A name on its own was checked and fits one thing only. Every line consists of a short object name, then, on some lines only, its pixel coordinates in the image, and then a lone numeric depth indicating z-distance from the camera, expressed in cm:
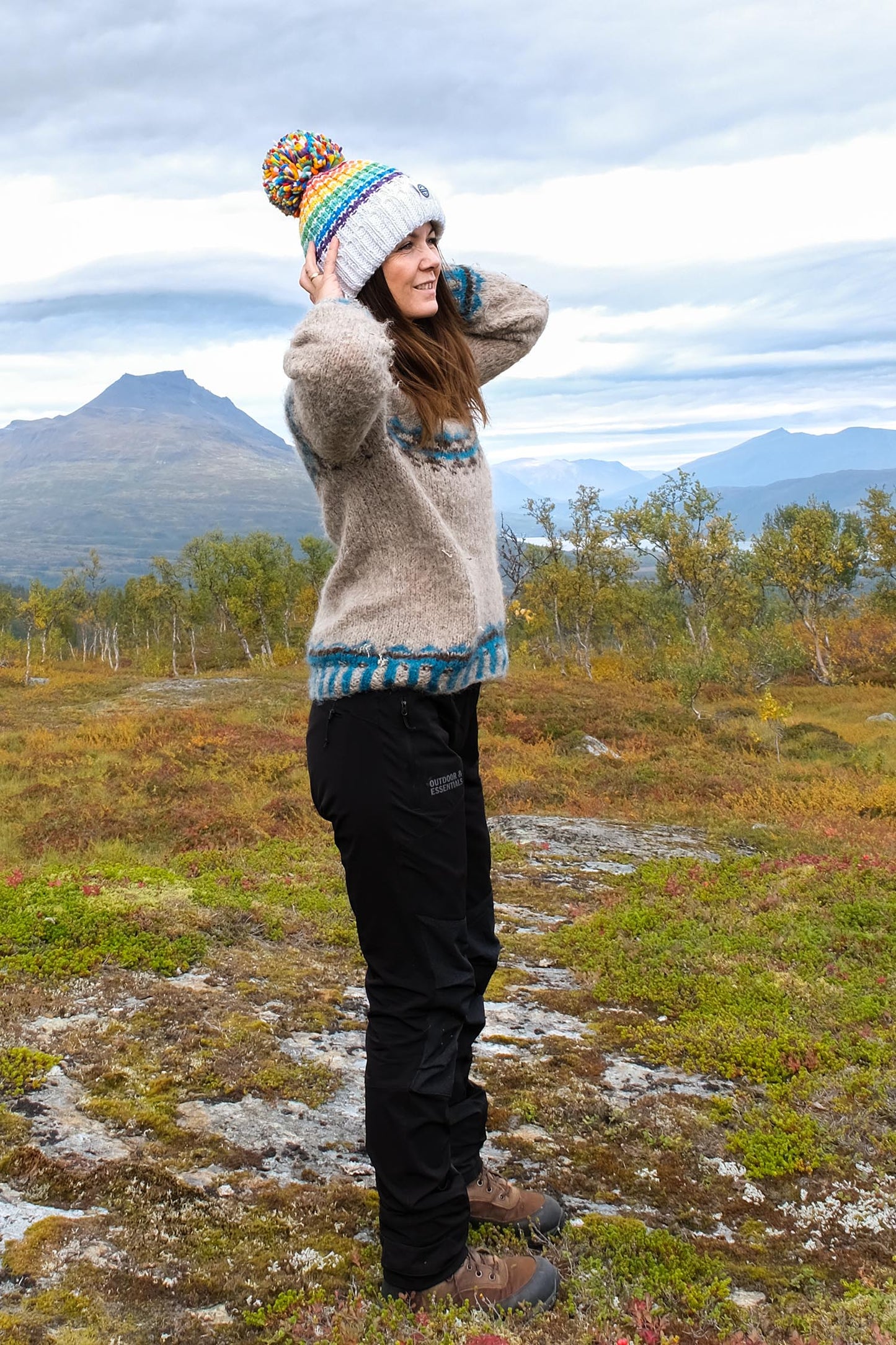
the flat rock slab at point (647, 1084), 454
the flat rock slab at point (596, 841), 984
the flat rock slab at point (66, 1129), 355
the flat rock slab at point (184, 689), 2856
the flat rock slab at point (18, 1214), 302
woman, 266
